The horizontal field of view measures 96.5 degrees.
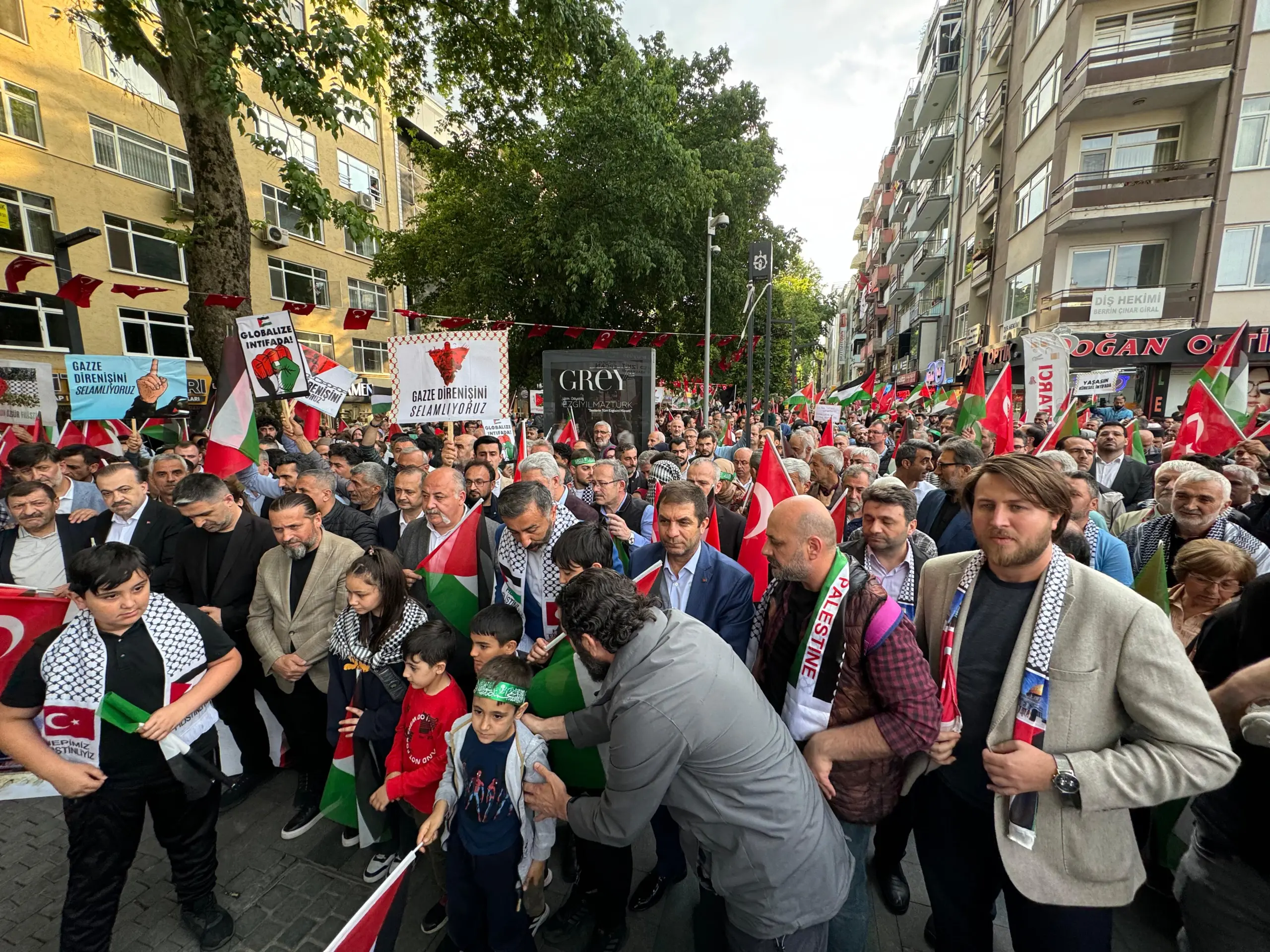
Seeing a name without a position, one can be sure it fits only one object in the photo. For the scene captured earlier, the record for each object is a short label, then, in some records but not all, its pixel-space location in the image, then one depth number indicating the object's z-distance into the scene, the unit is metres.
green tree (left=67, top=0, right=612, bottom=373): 6.57
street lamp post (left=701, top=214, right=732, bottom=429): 17.14
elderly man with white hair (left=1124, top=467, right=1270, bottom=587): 3.41
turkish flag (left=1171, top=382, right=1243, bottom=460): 6.52
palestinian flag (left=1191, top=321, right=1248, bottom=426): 7.25
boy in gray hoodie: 2.31
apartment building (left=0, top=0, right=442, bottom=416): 14.52
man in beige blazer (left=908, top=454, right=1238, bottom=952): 1.57
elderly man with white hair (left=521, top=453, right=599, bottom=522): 4.16
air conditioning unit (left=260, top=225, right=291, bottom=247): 21.50
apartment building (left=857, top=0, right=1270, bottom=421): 16.02
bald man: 1.86
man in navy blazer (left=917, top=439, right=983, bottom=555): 3.95
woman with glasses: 2.56
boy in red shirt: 2.64
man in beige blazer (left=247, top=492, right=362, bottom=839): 3.24
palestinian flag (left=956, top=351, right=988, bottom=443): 7.93
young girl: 2.87
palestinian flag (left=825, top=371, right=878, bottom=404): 13.51
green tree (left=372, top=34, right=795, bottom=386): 15.30
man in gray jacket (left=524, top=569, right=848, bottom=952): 1.69
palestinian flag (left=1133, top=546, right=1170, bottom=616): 2.85
